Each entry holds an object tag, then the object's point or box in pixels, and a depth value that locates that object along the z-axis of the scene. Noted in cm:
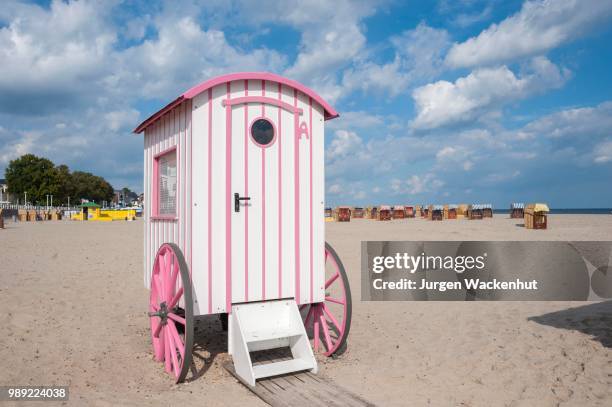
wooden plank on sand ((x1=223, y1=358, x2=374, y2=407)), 412
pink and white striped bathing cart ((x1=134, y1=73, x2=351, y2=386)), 497
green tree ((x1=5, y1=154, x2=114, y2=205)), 6625
